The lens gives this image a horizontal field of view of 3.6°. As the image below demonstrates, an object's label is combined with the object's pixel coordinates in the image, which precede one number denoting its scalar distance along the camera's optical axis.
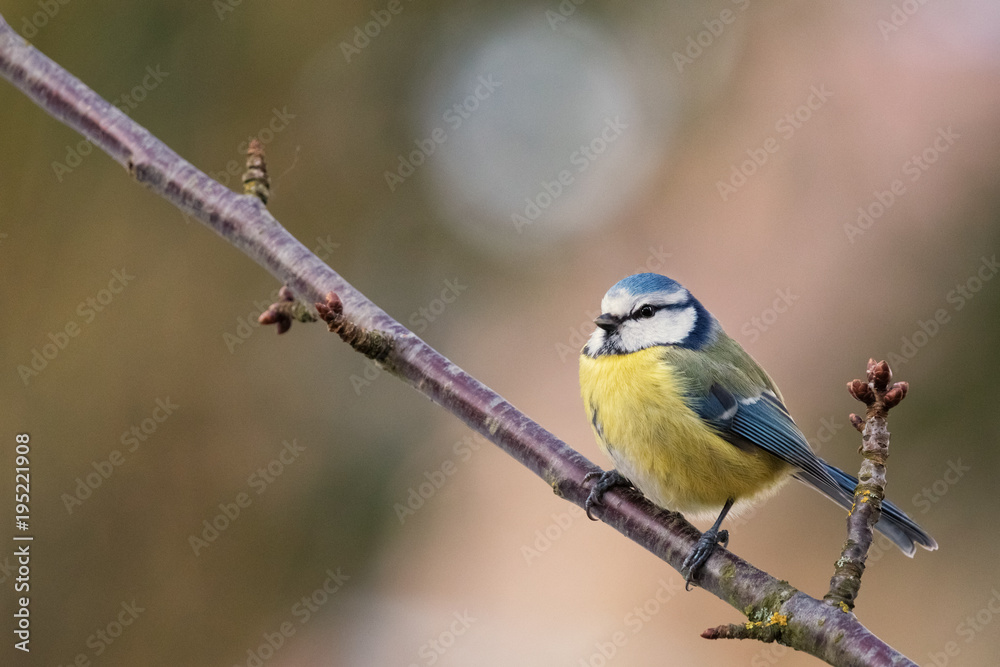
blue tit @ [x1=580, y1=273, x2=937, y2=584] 4.21
